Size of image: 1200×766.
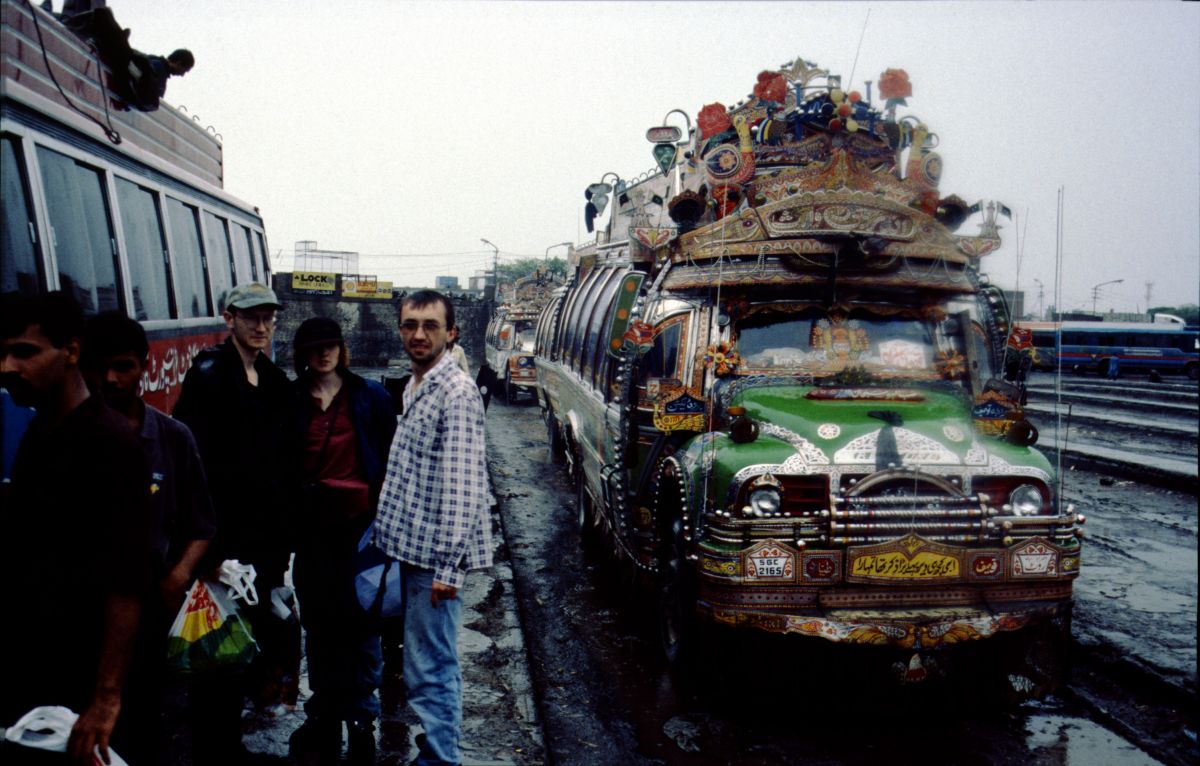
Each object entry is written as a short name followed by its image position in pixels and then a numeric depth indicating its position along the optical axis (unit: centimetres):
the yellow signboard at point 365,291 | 4134
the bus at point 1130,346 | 4453
